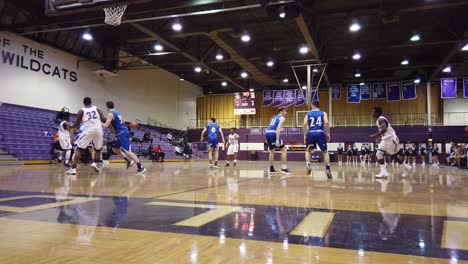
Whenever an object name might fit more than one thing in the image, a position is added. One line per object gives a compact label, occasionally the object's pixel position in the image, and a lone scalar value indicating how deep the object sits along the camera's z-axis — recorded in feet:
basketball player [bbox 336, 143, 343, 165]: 87.09
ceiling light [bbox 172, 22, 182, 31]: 56.24
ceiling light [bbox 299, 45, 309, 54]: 70.28
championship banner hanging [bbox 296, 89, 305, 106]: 99.47
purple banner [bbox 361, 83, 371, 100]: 98.02
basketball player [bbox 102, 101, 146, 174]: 27.30
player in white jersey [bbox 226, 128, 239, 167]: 52.82
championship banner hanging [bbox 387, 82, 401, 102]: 94.17
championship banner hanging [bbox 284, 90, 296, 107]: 100.73
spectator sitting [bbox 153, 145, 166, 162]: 64.35
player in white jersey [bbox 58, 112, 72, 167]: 37.11
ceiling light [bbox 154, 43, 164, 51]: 71.49
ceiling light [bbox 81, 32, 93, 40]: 62.13
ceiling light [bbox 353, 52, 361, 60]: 76.38
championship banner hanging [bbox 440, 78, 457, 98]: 88.02
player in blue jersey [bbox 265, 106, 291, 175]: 29.41
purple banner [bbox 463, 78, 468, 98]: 87.77
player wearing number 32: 24.95
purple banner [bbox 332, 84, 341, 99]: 103.30
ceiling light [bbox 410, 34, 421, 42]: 64.54
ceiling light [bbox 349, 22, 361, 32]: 58.02
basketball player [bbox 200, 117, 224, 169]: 40.34
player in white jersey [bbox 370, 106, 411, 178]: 27.02
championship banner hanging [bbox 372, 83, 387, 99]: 96.07
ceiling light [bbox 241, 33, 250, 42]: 60.46
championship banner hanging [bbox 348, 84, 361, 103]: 97.60
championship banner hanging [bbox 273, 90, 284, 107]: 103.65
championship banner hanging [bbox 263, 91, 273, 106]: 105.91
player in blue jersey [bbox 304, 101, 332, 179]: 26.30
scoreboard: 109.29
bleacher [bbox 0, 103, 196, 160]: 49.75
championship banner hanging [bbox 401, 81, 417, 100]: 92.17
